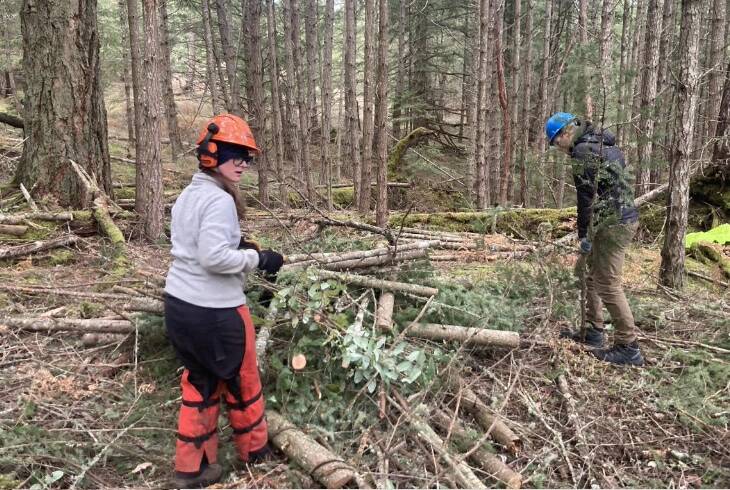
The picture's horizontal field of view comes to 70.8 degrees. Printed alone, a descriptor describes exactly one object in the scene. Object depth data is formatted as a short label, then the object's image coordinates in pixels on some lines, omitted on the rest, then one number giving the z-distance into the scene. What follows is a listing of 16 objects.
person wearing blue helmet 4.41
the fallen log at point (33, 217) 6.99
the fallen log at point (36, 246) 6.29
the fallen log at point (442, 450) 3.05
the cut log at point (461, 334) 4.40
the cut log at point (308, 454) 2.94
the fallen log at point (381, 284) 4.46
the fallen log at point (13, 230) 6.84
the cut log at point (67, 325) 4.30
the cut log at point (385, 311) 4.14
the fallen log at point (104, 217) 6.49
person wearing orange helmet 2.95
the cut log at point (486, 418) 3.59
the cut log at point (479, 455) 3.18
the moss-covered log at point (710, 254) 7.58
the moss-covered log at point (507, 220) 9.85
